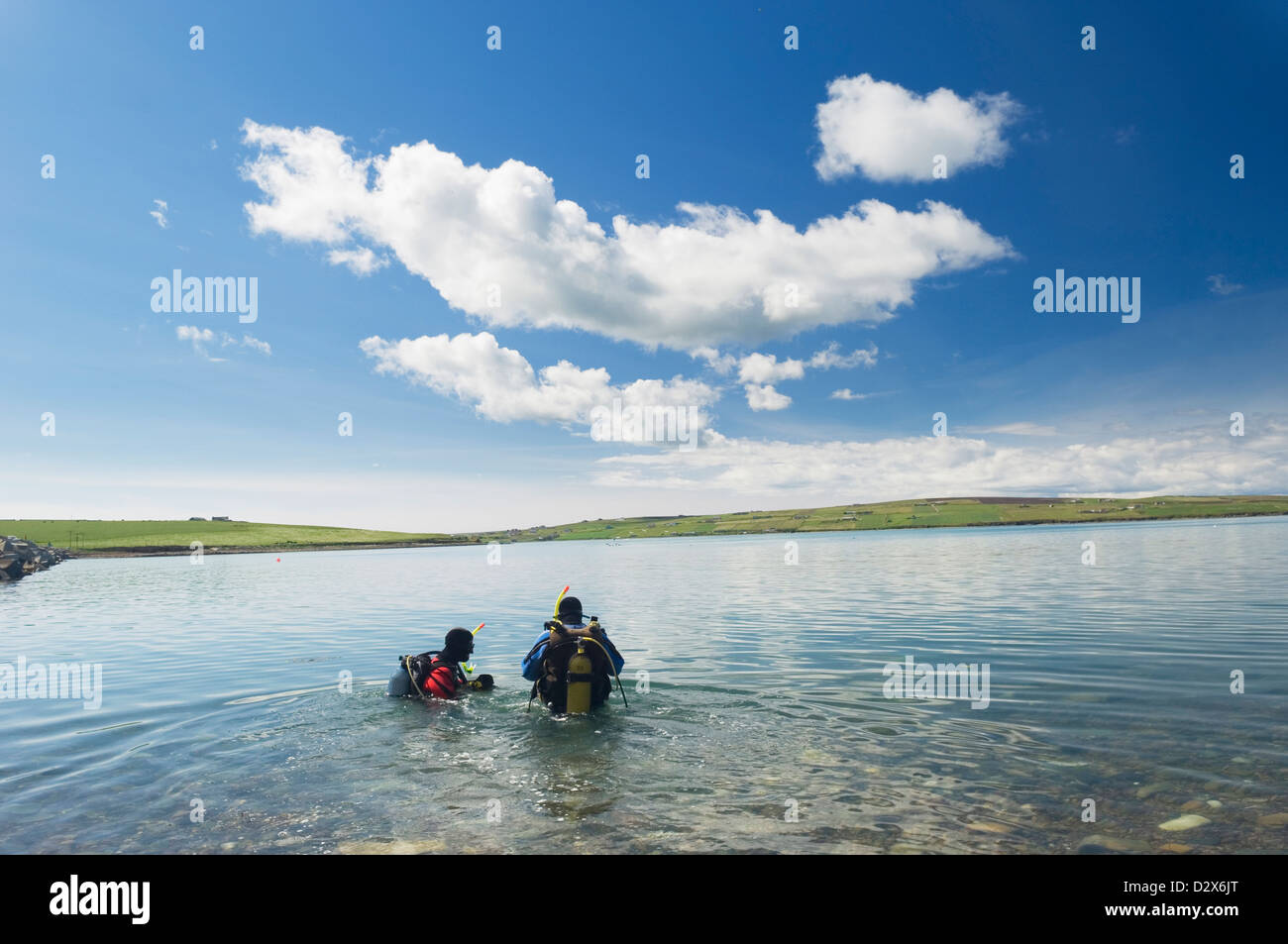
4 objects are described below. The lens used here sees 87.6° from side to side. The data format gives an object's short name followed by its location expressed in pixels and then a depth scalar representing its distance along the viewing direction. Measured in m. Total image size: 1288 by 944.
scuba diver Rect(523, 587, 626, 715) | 13.95
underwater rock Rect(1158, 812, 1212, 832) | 8.05
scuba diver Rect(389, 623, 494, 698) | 15.99
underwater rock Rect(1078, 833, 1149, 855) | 7.46
